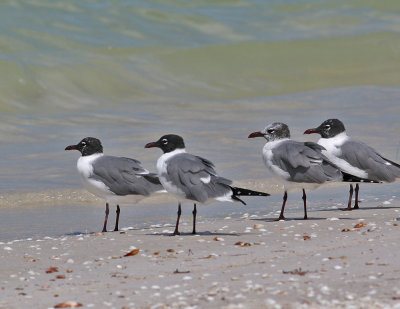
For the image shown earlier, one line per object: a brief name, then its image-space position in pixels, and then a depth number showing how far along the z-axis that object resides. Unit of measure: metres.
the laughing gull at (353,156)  20.23
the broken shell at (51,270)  14.27
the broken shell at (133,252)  15.45
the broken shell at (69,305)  11.73
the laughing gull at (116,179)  18.78
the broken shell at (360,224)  17.20
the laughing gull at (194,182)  17.41
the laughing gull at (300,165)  18.64
